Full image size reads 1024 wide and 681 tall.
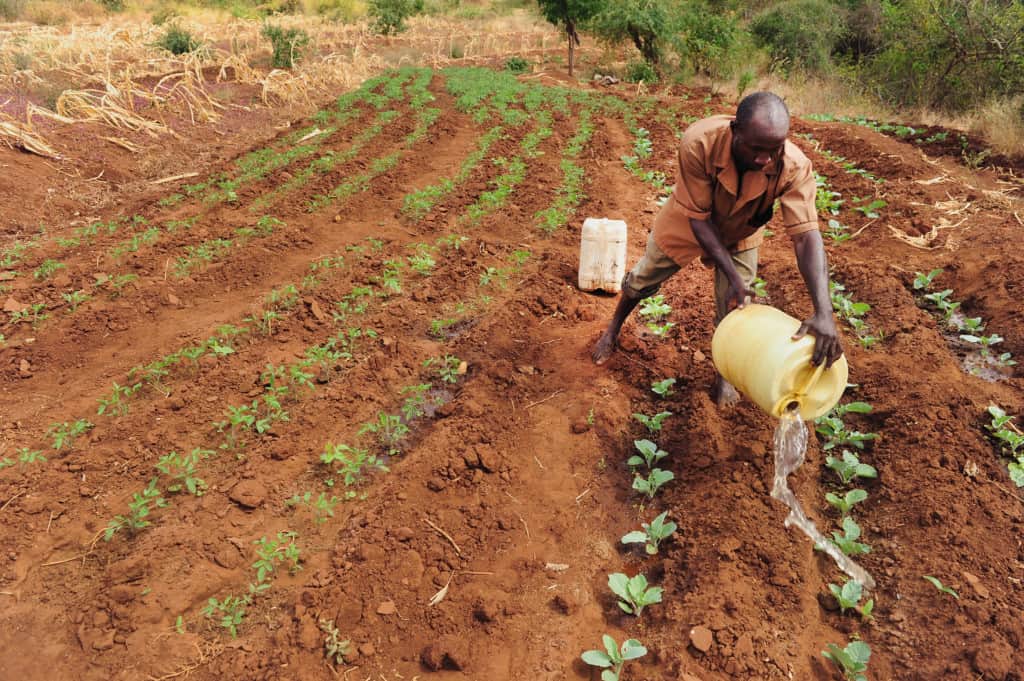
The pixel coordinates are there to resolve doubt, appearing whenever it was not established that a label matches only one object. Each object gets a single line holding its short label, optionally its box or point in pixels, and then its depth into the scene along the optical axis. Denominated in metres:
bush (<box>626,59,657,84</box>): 15.88
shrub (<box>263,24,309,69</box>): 14.27
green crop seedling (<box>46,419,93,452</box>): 3.41
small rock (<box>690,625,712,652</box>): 2.29
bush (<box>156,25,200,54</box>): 14.90
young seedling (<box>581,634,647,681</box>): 2.21
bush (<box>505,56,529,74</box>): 17.55
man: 2.41
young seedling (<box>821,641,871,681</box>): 2.20
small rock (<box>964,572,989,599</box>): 2.42
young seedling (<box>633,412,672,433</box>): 3.52
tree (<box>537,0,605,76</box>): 15.39
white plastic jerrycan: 4.79
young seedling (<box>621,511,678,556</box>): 2.78
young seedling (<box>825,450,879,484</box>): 3.03
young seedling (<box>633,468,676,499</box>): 3.05
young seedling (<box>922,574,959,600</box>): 2.42
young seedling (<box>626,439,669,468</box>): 3.22
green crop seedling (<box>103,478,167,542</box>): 2.89
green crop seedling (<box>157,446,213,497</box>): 3.13
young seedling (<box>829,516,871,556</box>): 2.72
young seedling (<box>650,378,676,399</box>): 3.77
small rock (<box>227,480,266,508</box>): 3.04
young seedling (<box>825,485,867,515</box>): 2.88
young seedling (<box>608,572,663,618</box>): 2.50
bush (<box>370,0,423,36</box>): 21.55
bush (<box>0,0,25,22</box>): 22.52
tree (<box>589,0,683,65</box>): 15.40
